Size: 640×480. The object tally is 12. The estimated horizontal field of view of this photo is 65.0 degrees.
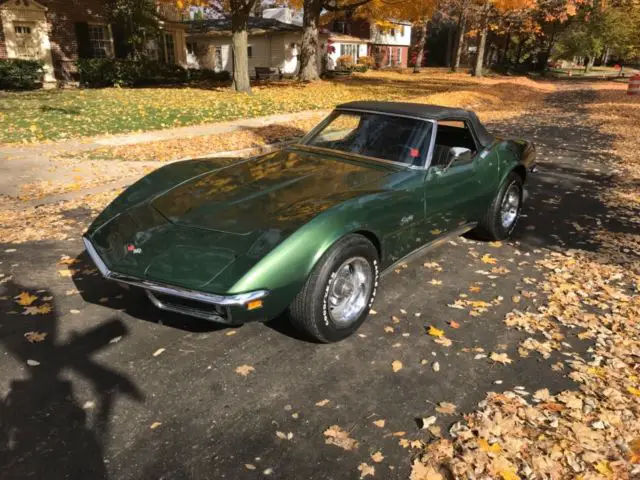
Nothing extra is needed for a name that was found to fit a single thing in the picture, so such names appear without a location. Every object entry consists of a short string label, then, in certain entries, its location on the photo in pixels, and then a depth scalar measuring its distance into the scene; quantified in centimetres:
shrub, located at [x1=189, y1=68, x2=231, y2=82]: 2902
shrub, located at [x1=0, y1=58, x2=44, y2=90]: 2080
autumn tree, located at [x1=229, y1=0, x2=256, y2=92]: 2094
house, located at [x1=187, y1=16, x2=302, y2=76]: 3775
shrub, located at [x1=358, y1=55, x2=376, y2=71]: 4752
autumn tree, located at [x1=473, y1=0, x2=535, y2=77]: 2710
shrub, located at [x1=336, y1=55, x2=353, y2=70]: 4278
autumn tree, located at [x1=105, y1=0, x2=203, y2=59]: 2481
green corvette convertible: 310
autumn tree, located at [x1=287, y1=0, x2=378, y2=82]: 2731
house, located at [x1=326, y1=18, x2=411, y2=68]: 5303
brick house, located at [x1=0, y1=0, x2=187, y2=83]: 2253
